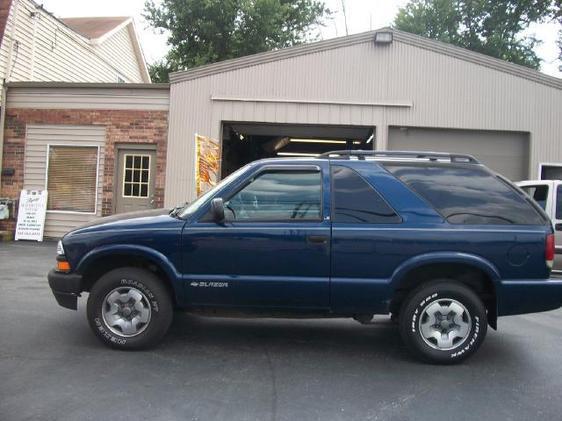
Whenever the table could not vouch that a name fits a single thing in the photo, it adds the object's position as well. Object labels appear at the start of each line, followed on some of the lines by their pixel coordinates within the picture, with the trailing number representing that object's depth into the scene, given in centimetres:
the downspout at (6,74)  1362
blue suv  490
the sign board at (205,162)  1176
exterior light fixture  1280
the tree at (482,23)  3086
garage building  1283
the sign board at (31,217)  1334
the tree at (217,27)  2786
